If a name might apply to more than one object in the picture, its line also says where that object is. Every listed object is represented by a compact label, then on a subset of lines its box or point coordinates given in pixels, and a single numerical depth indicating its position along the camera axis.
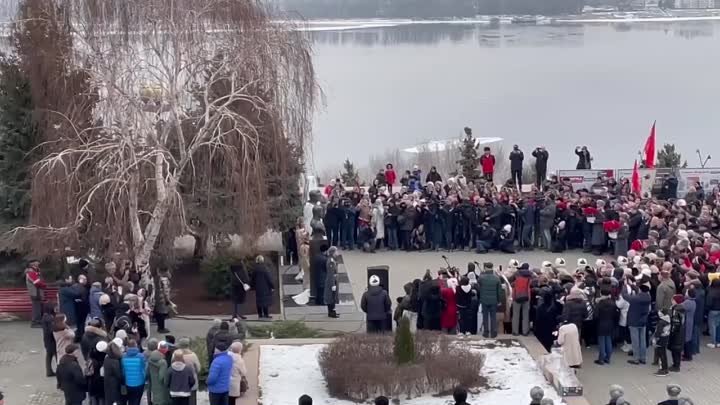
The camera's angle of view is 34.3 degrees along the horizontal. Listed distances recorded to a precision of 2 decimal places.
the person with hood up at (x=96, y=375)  13.82
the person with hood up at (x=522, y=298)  16.59
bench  19.17
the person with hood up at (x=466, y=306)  16.81
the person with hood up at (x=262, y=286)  18.30
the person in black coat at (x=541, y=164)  28.23
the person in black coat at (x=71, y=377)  13.50
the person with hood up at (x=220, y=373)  13.30
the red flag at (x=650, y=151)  27.44
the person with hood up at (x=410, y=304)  16.63
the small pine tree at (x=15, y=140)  19.59
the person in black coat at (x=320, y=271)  19.20
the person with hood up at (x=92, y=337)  14.12
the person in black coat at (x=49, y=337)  15.56
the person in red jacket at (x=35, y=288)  17.89
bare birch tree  17.72
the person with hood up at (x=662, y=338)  15.59
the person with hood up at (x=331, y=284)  18.81
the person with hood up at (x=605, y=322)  15.93
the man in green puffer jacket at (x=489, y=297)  16.45
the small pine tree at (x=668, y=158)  30.19
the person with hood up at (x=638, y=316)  16.09
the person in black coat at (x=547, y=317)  16.28
